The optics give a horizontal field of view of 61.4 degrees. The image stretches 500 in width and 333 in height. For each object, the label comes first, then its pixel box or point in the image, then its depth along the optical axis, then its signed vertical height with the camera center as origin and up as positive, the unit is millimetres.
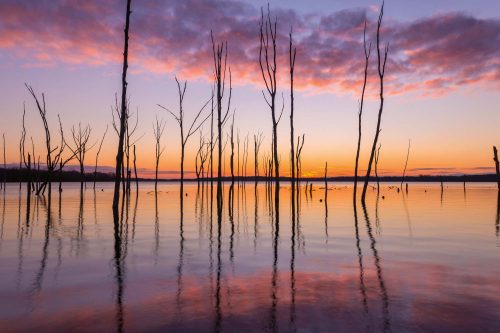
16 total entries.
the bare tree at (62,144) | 31109 +2344
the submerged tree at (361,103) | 26312 +4762
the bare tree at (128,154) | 38953 +2181
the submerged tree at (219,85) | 24672 +5549
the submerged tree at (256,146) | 50688 +3663
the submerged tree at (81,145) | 35869 +2563
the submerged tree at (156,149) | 43712 +2866
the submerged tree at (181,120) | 30188 +4224
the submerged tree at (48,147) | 27584 +2007
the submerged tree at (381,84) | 25281 +5653
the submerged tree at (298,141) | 38912 +3534
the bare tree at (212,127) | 31834 +3838
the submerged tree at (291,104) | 24859 +4402
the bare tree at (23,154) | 31203 +1756
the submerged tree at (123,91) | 16923 +3417
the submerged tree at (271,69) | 24312 +6307
